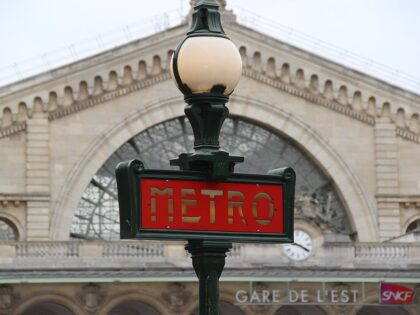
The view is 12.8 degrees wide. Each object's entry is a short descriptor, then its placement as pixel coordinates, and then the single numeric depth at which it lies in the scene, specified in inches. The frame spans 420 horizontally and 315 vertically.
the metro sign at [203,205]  528.4
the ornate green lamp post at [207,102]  535.5
